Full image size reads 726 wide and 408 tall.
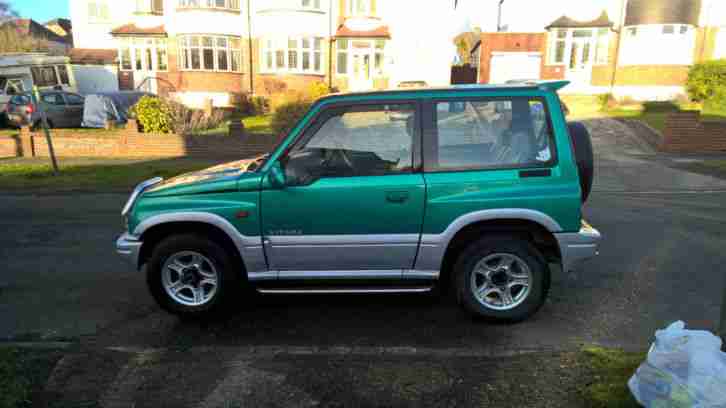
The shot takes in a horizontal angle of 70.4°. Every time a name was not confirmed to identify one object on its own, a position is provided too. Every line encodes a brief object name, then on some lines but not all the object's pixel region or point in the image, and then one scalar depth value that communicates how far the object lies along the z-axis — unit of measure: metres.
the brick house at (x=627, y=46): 25.17
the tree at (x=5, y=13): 48.25
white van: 23.12
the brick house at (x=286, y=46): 28.23
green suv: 4.21
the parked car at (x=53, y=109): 19.69
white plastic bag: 2.57
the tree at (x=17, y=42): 40.91
